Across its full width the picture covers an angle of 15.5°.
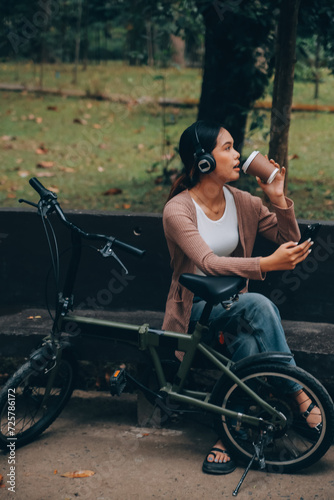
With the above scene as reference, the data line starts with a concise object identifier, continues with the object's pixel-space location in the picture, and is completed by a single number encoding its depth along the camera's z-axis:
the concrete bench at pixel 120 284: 6.89
